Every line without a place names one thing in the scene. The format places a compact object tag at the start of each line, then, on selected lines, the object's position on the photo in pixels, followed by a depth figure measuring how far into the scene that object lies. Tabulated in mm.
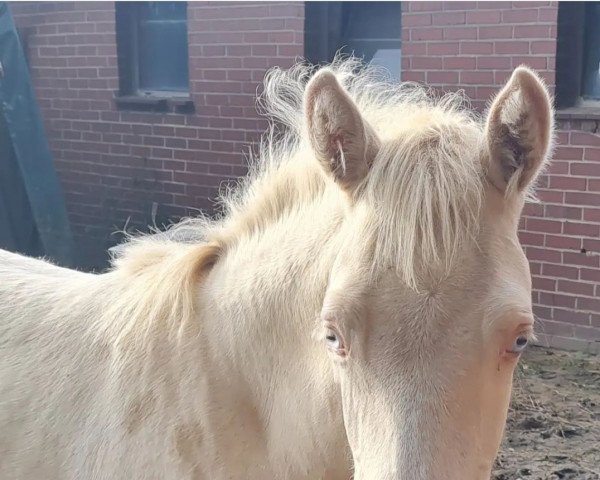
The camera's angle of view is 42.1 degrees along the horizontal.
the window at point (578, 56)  5359
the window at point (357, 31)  6430
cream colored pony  1553
